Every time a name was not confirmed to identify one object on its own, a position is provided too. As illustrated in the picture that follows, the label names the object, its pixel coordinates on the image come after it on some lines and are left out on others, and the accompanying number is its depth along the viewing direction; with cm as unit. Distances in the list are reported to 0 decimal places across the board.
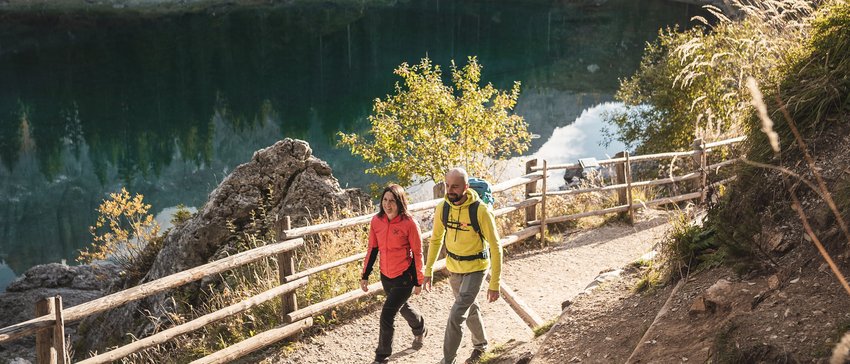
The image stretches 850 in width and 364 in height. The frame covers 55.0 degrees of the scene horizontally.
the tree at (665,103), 2439
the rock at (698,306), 554
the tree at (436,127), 1945
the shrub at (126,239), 1416
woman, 755
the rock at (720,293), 545
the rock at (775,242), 567
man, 698
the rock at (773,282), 529
